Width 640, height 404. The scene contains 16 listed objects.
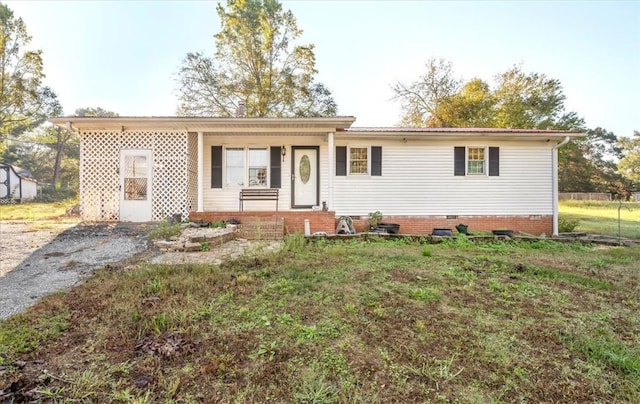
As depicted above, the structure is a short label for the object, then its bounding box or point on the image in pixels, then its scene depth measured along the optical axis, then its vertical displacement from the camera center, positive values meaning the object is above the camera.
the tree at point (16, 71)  18.69 +8.33
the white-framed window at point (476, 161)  9.07 +1.20
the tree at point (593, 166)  29.98 +3.69
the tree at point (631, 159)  30.42 +4.39
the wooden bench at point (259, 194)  8.82 +0.15
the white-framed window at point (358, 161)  9.00 +1.18
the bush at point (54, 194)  22.98 +0.41
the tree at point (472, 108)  20.78 +6.52
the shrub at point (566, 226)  9.21 -0.84
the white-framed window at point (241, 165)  9.09 +1.06
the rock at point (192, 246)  5.58 -0.91
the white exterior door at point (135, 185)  8.23 +0.39
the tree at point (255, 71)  18.77 +8.40
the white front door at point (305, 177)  9.16 +0.70
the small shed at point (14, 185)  20.86 +1.02
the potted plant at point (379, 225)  8.39 -0.75
